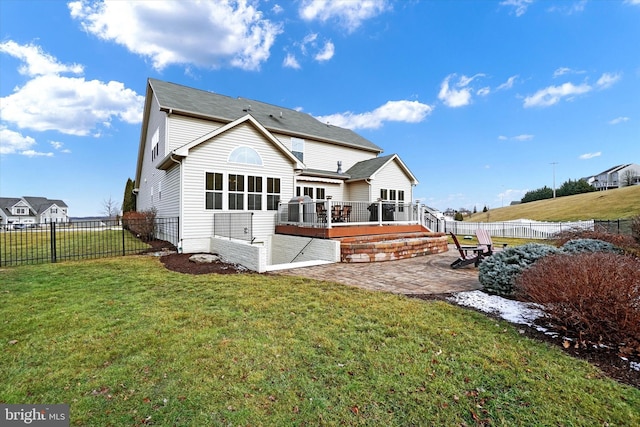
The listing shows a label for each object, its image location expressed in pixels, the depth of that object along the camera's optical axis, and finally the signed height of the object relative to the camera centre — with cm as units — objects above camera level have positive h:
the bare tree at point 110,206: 4397 +176
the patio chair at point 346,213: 1145 +6
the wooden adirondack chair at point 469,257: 844 -137
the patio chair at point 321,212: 1098 +11
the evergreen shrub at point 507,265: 561 -111
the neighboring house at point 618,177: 6545 +868
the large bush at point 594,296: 338 -113
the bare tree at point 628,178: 6354 +793
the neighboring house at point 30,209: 5056 +169
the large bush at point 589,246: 704 -89
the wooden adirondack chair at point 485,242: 878 -93
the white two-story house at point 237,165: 1149 +258
